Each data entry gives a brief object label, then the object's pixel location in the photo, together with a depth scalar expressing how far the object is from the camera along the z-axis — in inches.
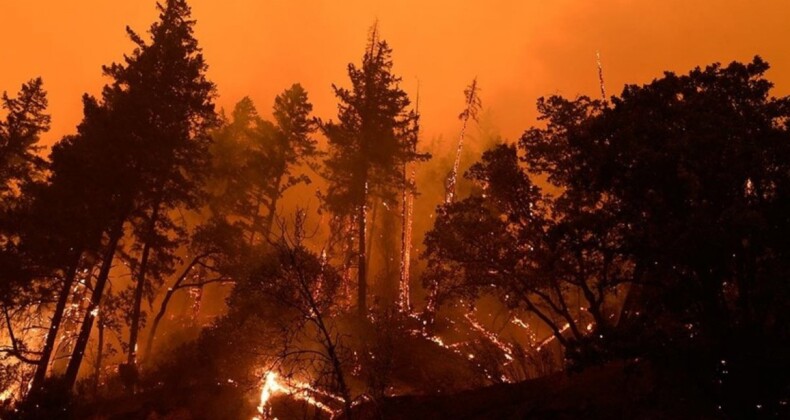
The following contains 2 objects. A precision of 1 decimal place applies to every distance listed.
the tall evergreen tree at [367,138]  1187.3
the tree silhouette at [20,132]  930.1
